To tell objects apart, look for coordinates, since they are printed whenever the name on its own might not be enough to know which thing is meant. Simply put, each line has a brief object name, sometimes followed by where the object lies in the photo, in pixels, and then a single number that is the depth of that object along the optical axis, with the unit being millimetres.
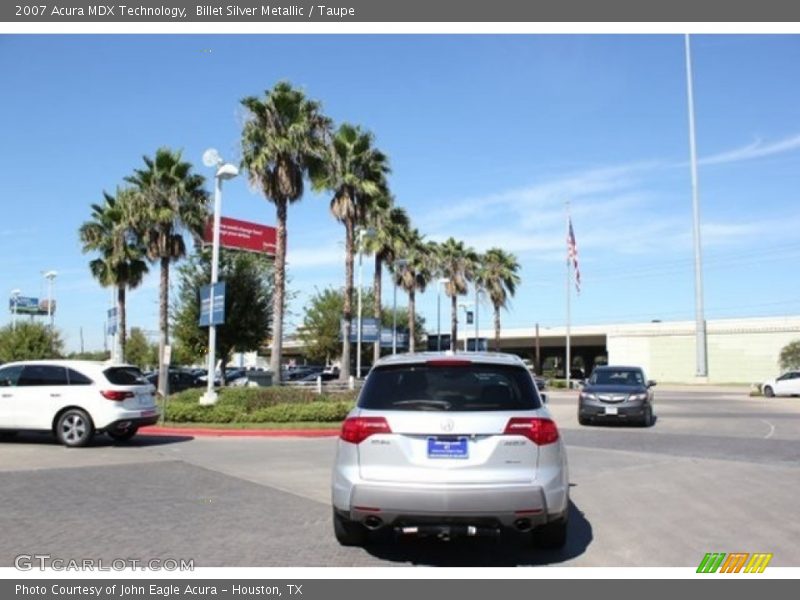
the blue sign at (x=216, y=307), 22514
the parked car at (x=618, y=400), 19703
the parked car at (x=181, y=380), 36984
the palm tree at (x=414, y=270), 51375
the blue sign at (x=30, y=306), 84562
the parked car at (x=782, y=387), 39688
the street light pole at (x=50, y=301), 61347
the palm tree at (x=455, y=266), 58344
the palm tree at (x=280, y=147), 27922
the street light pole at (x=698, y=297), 46656
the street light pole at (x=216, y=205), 21938
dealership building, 64562
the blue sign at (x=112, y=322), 35188
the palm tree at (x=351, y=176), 35281
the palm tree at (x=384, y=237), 42375
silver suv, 5660
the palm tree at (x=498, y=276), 61812
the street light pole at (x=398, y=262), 43456
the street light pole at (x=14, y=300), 67638
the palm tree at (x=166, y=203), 31641
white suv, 14094
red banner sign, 34656
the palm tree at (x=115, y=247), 35469
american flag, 55344
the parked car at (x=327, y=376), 50581
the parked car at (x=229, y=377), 43050
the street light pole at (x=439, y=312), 62581
